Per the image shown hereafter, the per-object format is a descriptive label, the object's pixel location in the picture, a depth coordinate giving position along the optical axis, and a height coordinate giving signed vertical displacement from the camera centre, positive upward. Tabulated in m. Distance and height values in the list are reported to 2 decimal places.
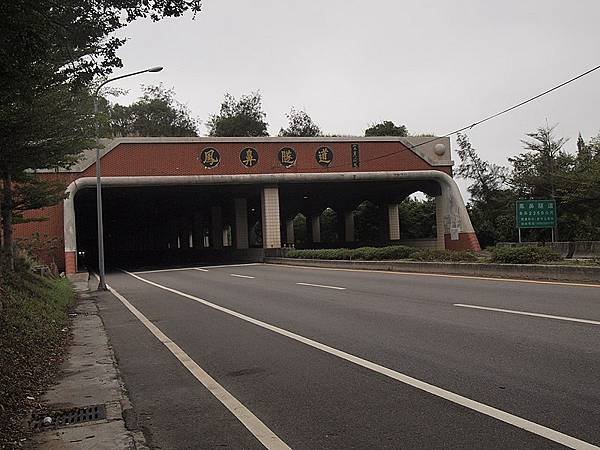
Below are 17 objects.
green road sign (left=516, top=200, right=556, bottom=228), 29.75 +0.67
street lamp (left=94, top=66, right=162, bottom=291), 25.27 +0.21
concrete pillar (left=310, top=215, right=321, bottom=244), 76.51 +1.18
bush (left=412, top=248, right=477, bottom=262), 23.52 -0.93
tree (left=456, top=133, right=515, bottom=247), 56.72 +2.67
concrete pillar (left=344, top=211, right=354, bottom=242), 69.06 +1.06
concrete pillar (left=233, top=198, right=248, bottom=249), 51.56 +1.26
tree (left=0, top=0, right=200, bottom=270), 6.13 +2.43
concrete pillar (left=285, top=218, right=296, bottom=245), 81.44 +1.18
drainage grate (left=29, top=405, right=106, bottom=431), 6.37 -1.73
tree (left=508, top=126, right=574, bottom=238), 47.25 +4.44
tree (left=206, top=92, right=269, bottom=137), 80.00 +15.21
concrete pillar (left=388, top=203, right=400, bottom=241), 61.47 +1.43
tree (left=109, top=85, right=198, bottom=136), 83.25 +16.58
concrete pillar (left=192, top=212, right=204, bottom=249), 73.38 +1.47
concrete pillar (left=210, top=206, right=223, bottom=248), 61.38 +1.82
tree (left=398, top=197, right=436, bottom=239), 72.81 +1.42
